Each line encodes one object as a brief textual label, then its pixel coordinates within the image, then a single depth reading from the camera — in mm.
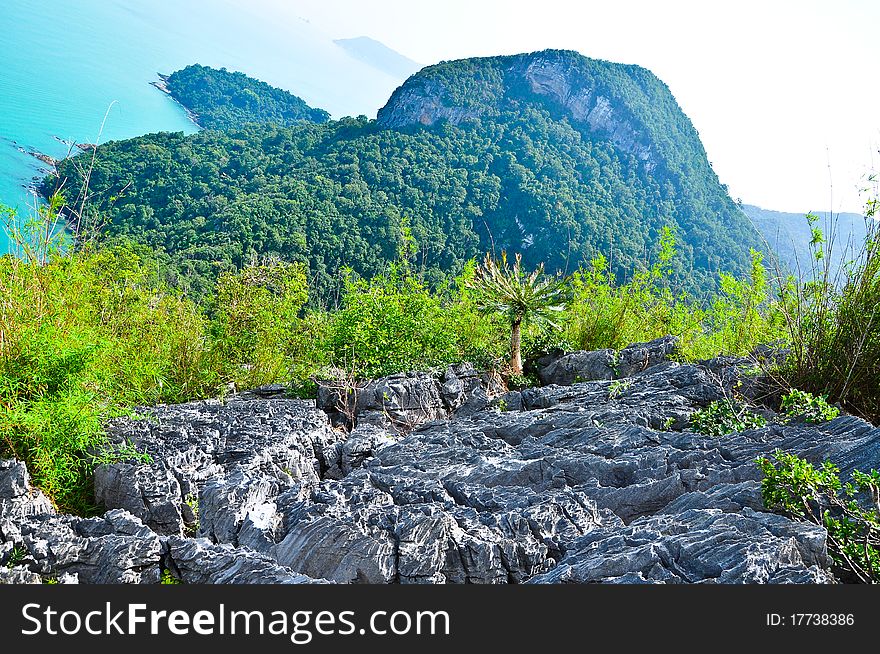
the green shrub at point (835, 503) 2400
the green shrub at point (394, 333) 6379
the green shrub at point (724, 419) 3999
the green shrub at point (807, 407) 3739
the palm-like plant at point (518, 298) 6734
